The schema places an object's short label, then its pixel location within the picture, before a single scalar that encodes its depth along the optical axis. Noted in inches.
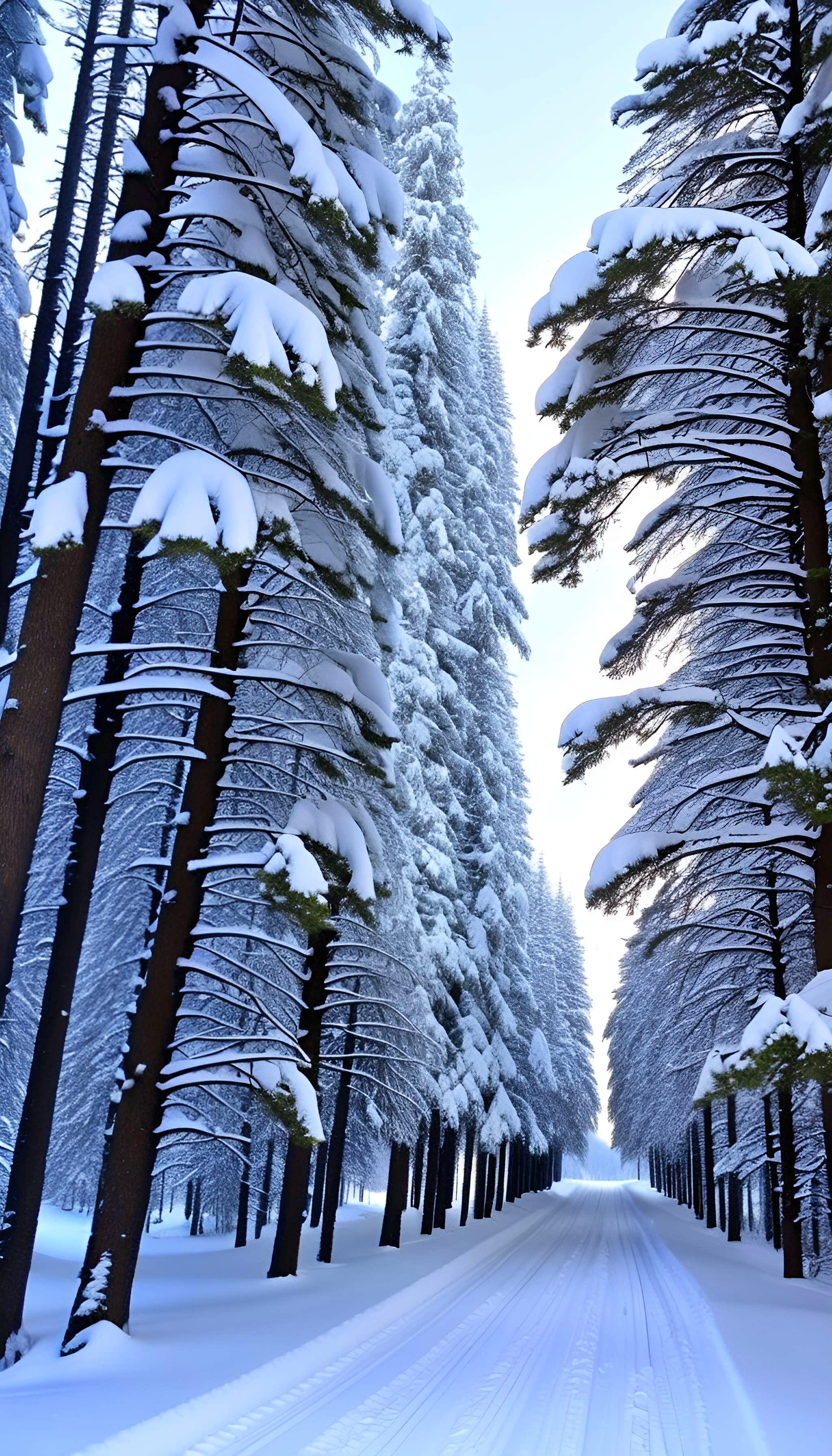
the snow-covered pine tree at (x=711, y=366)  331.6
